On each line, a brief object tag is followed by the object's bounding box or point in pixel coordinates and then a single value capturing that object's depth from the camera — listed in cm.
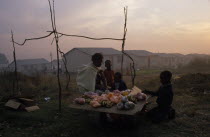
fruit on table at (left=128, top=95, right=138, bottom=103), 470
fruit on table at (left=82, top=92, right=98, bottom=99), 511
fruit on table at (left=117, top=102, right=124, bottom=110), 420
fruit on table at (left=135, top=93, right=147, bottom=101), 484
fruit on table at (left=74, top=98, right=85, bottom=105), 464
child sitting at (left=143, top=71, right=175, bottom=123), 527
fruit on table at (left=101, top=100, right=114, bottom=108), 441
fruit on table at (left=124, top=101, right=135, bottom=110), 416
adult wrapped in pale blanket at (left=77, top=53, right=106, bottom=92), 600
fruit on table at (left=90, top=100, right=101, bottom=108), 433
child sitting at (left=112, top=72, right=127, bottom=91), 643
